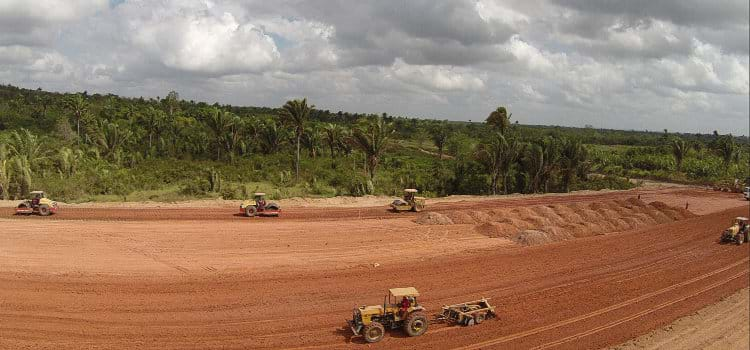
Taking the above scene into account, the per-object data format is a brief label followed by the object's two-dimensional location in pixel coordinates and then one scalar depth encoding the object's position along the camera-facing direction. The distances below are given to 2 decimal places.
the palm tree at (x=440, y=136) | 93.62
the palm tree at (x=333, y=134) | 68.36
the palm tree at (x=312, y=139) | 70.12
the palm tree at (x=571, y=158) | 52.16
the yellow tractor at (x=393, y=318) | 15.38
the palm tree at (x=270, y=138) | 70.38
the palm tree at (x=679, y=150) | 80.75
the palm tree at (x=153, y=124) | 69.88
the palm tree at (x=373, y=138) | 44.12
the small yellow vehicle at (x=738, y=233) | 31.91
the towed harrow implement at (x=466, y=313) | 16.80
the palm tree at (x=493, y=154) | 47.72
